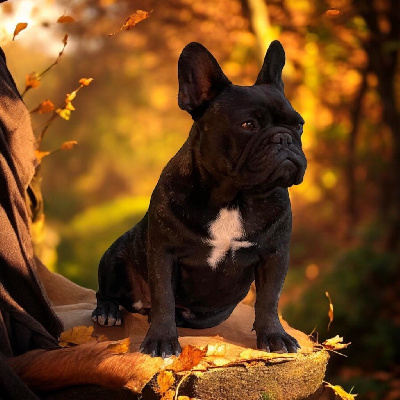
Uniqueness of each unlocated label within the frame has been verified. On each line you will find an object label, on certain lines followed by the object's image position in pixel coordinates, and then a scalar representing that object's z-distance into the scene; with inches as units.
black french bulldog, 92.0
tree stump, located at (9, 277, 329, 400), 88.7
